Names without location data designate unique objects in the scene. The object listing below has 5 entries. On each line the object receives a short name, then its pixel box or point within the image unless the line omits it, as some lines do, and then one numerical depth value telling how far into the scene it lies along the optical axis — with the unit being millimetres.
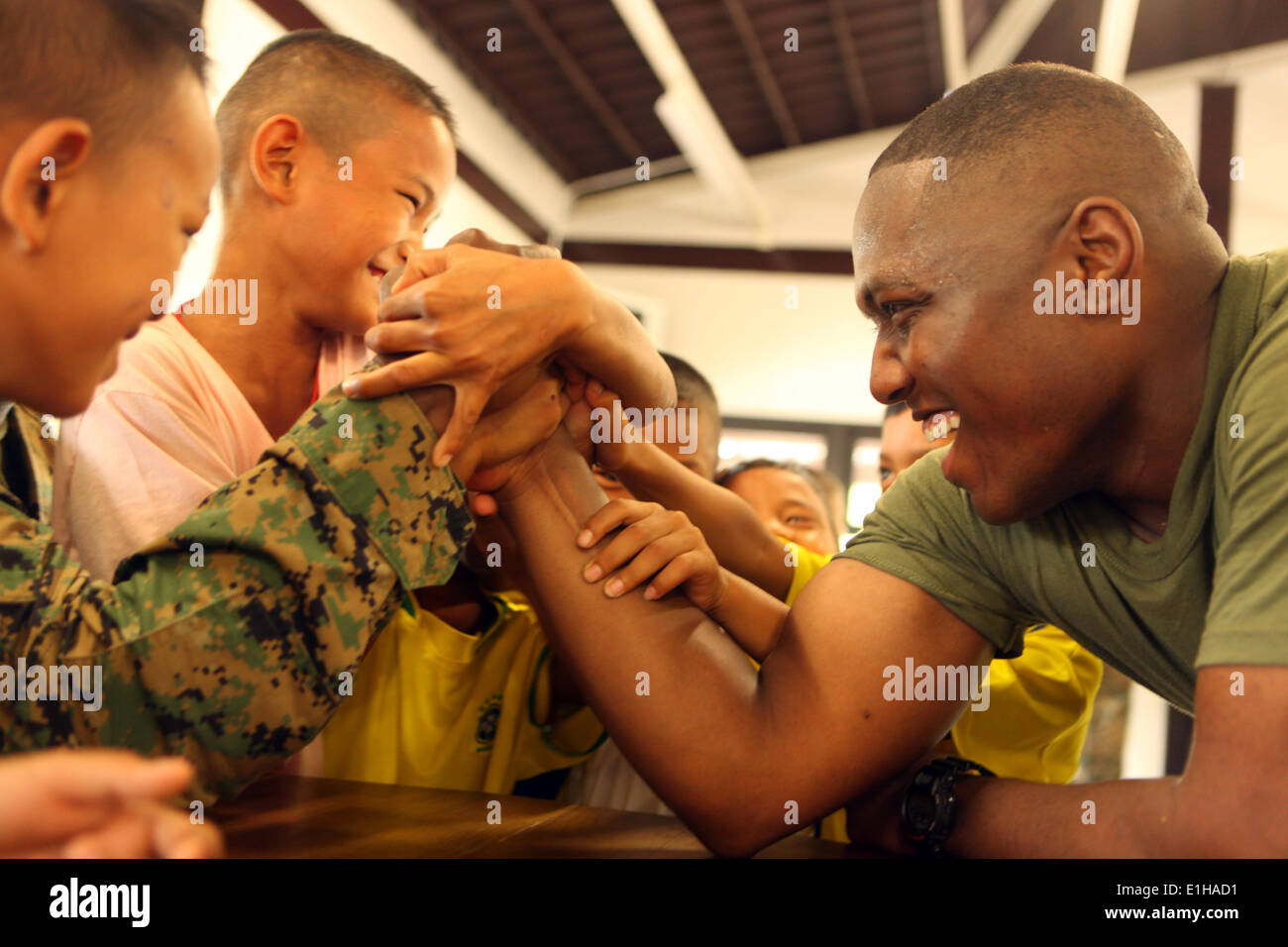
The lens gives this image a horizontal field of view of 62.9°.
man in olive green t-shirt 1001
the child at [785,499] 2322
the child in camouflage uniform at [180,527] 729
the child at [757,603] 1104
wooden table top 822
